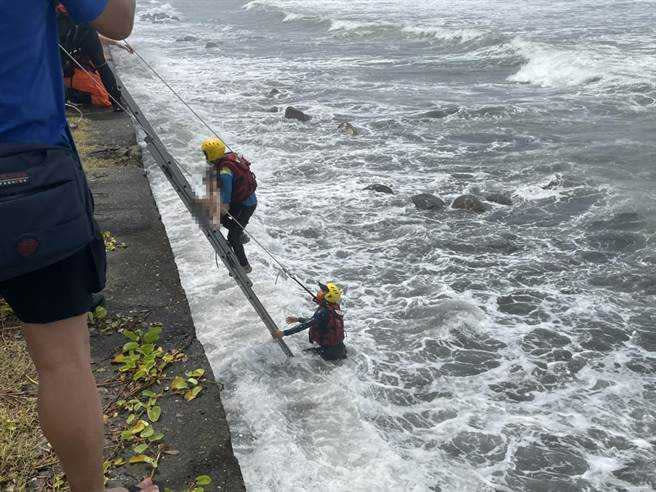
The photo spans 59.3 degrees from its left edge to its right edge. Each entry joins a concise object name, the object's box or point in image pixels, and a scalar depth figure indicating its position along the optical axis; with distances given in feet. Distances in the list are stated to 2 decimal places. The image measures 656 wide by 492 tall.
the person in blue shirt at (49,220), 5.12
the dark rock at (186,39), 106.42
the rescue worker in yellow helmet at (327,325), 16.99
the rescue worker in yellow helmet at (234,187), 18.43
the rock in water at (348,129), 44.86
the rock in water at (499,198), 31.69
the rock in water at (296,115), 48.49
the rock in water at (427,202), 30.81
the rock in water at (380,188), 32.94
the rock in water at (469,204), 30.55
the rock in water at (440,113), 49.67
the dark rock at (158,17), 150.00
